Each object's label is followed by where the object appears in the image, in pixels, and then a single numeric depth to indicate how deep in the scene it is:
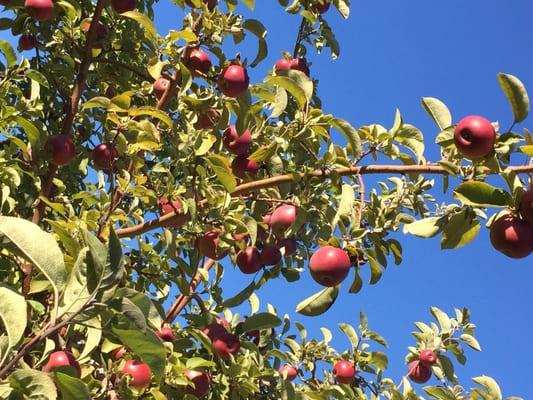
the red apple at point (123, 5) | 3.46
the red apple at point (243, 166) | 2.95
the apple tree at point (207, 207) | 1.68
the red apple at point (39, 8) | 3.36
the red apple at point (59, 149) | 3.17
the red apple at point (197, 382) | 3.02
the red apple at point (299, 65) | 4.07
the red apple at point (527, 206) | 1.83
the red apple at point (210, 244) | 3.15
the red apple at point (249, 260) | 3.37
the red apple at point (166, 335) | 3.12
